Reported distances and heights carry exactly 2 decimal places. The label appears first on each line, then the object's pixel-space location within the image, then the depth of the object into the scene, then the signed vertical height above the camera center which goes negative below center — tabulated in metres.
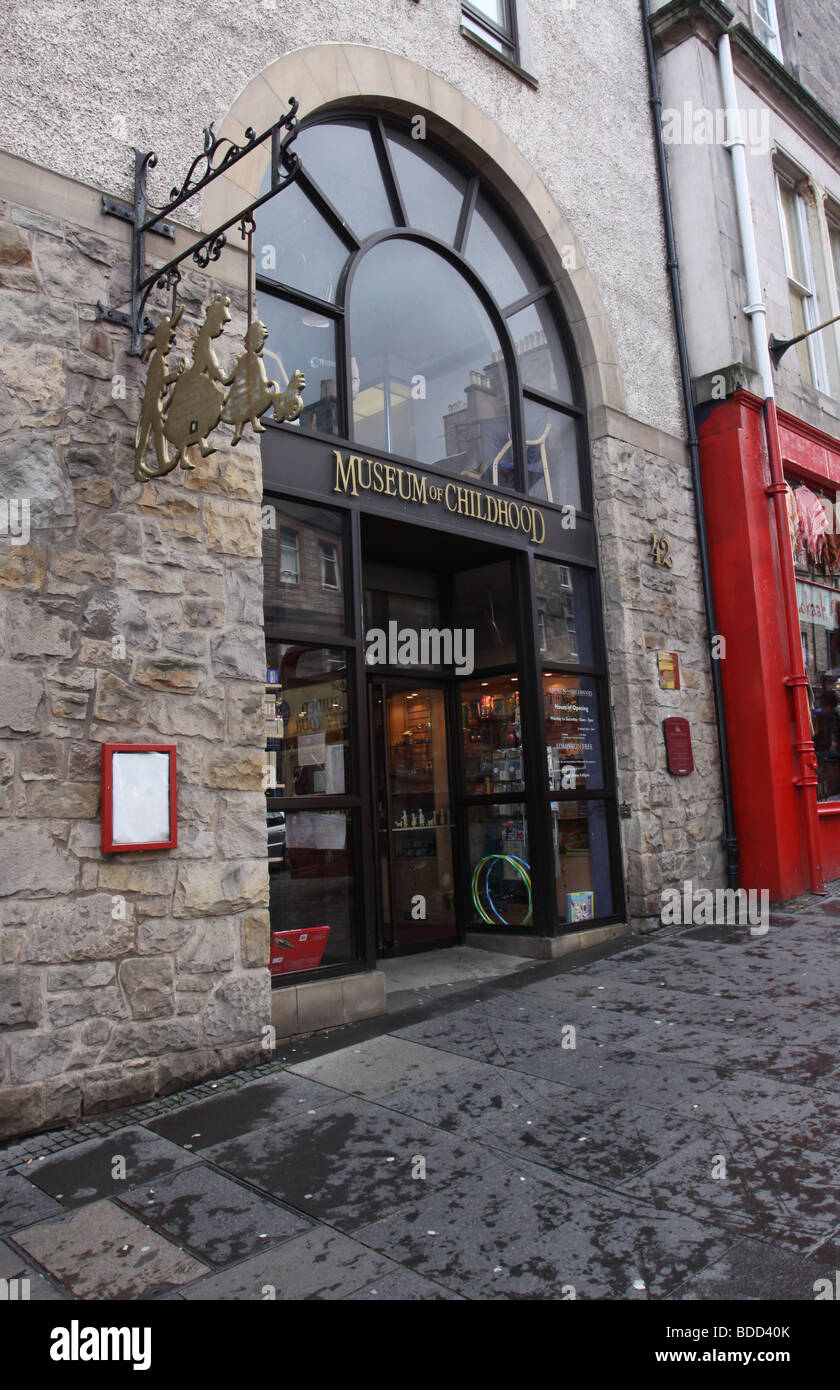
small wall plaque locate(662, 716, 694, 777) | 8.09 +0.45
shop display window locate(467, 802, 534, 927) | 7.31 -0.49
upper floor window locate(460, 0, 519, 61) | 7.51 +6.46
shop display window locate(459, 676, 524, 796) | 7.45 +0.57
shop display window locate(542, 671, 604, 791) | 7.43 +0.56
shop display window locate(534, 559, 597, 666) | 7.52 +1.56
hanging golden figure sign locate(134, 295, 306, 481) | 3.85 +1.87
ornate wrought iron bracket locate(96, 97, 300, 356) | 4.44 +2.98
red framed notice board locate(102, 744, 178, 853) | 4.32 +0.11
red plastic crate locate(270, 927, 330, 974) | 5.22 -0.77
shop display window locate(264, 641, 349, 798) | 5.39 +0.55
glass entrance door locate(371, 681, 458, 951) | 7.31 -0.07
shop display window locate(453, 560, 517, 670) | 7.52 +1.61
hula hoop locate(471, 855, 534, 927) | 7.28 -0.49
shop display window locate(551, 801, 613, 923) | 7.31 -0.47
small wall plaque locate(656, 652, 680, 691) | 8.25 +1.13
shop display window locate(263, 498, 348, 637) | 5.48 +1.49
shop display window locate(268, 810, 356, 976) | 5.27 -0.44
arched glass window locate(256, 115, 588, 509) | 6.01 +3.60
